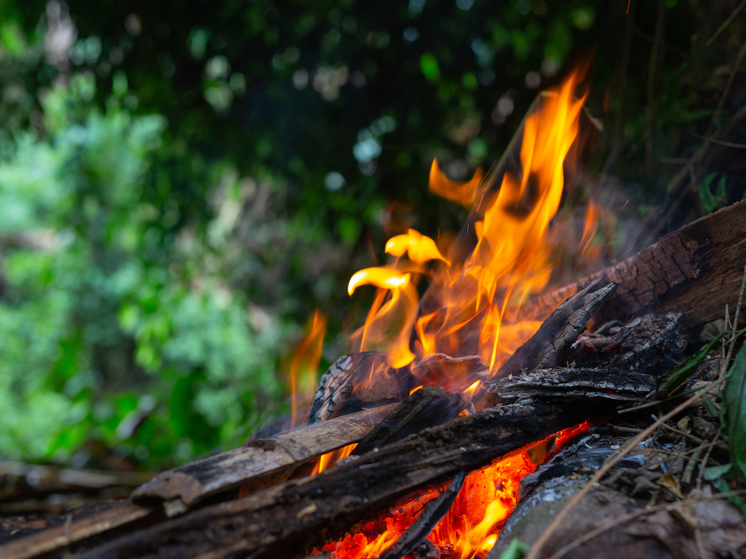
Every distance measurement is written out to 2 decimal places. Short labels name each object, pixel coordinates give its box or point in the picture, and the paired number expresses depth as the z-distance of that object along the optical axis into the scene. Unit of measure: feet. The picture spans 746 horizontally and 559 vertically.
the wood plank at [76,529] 3.76
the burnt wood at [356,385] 4.41
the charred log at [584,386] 4.15
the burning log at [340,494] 3.75
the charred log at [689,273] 4.31
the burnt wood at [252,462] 3.86
